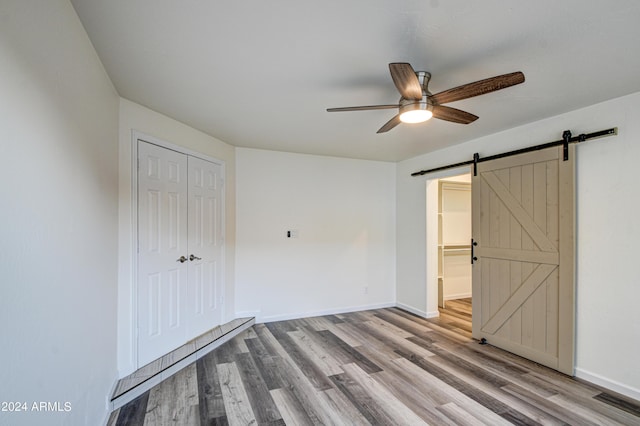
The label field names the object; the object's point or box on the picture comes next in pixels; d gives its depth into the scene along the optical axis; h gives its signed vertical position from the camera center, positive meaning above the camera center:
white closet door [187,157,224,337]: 3.41 -0.42
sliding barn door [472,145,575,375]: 2.82 -0.46
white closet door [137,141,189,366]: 2.78 -0.39
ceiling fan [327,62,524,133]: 1.68 +0.76
